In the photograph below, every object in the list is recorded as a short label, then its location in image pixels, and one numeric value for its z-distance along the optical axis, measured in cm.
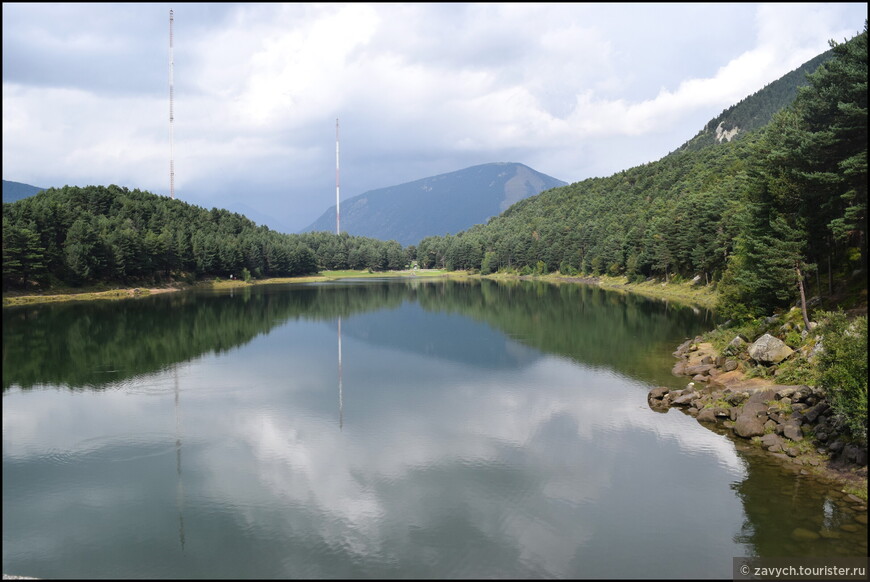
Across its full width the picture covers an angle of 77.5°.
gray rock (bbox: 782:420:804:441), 2436
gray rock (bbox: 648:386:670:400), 3328
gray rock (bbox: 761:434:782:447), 2467
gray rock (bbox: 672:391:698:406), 3192
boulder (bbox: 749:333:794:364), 3223
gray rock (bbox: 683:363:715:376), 3753
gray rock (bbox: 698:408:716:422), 2934
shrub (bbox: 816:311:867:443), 2020
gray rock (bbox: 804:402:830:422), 2456
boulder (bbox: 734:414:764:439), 2609
